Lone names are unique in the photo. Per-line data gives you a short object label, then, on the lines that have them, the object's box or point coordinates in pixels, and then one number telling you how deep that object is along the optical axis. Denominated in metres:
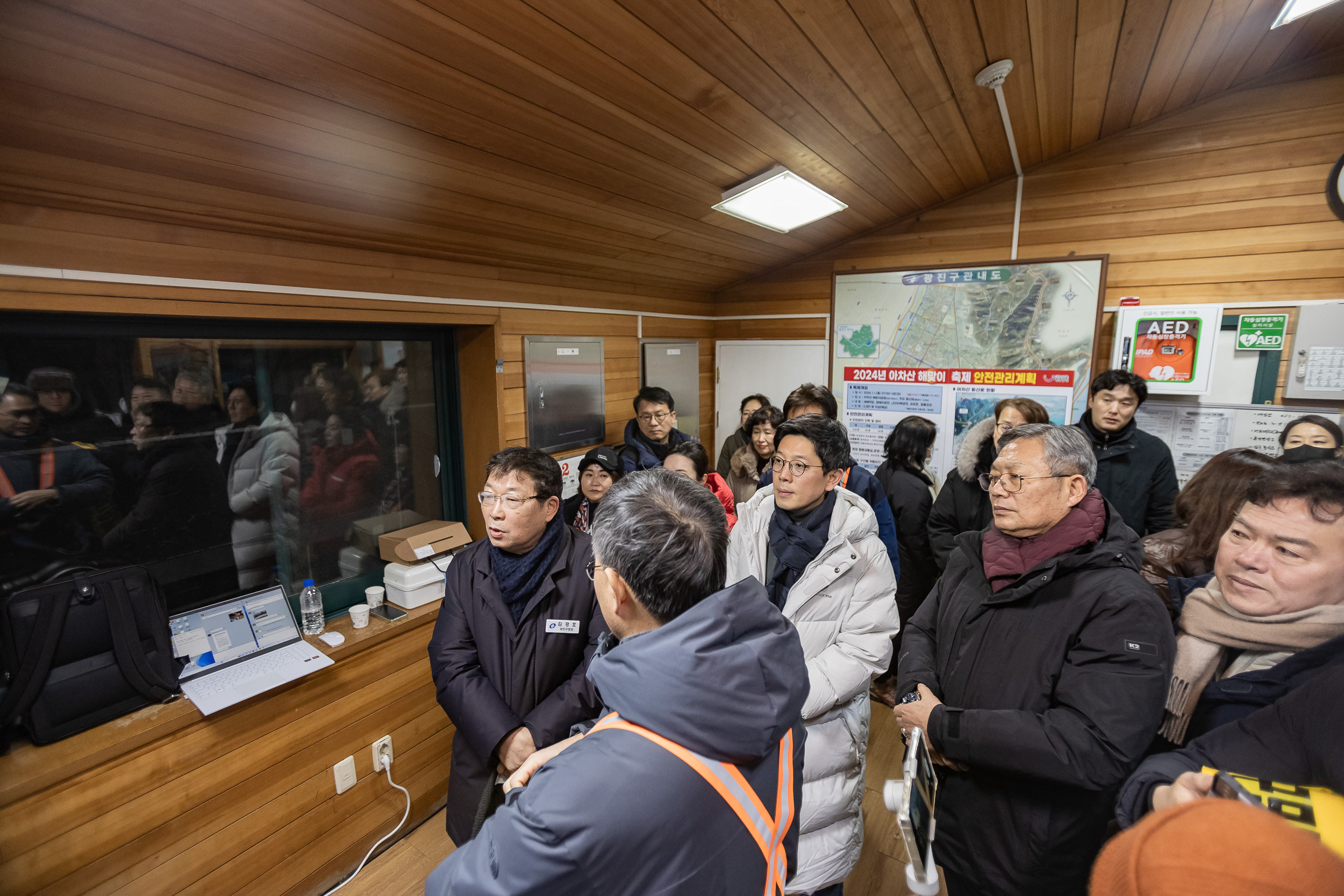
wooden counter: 1.57
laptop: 1.88
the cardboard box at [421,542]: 2.51
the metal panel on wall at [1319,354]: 2.91
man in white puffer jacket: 1.47
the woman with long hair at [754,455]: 3.17
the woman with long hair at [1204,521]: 1.73
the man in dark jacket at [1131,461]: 2.63
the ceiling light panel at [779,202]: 2.43
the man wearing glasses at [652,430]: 3.28
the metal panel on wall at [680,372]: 3.89
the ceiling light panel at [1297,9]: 2.09
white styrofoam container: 2.46
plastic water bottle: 2.26
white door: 4.30
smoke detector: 2.01
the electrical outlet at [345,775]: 2.19
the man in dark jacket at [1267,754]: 0.85
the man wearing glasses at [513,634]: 1.68
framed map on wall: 3.52
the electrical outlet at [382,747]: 2.31
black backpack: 1.58
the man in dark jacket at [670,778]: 0.73
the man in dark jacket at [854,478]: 2.32
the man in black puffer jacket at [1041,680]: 1.15
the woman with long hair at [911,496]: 2.78
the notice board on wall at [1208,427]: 3.09
